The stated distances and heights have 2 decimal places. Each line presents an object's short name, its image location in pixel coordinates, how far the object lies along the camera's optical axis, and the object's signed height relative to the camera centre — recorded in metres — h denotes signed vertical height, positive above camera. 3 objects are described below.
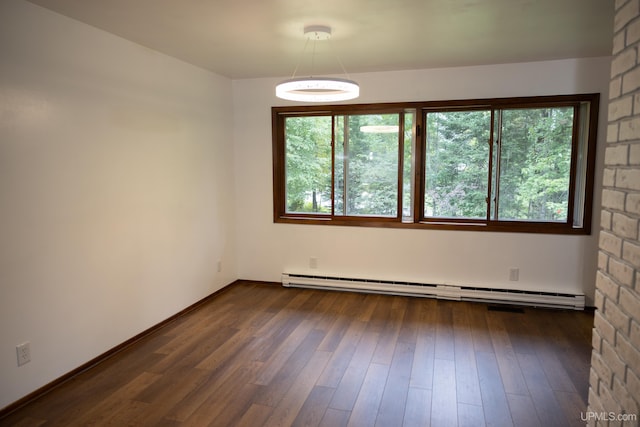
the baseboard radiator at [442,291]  4.10 -1.24
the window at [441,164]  4.08 +0.14
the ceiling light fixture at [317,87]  2.71 +0.63
